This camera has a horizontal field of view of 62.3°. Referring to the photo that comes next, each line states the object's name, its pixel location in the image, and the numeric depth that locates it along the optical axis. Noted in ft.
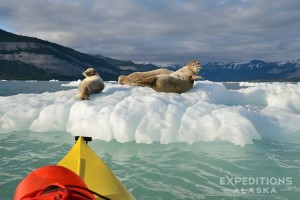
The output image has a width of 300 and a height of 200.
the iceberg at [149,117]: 25.54
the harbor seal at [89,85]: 32.70
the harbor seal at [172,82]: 32.82
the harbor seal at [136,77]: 38.98
